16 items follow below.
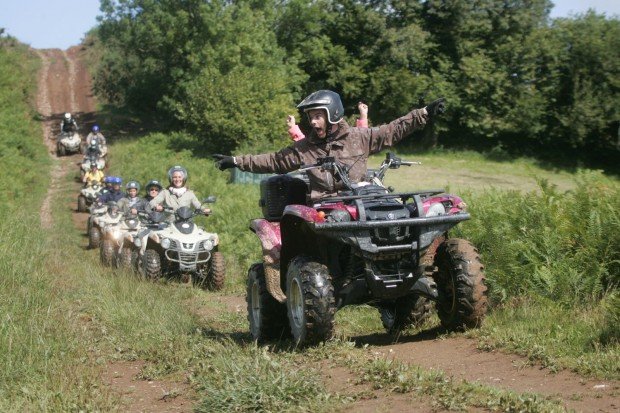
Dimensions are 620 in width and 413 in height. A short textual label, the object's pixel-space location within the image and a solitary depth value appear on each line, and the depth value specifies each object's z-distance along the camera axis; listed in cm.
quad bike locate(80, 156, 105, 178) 3002
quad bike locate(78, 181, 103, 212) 2694
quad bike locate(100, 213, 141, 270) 1606
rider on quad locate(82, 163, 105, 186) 2844
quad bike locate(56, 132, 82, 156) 4059
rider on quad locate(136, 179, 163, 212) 1703
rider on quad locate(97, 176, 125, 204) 2181
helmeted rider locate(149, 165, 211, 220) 1569
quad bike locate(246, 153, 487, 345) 732
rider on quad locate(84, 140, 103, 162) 3182
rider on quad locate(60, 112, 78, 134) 4059
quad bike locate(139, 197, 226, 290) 1460
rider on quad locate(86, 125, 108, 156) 3318
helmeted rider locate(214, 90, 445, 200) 812
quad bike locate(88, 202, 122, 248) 1991
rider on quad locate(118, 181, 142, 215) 1903
